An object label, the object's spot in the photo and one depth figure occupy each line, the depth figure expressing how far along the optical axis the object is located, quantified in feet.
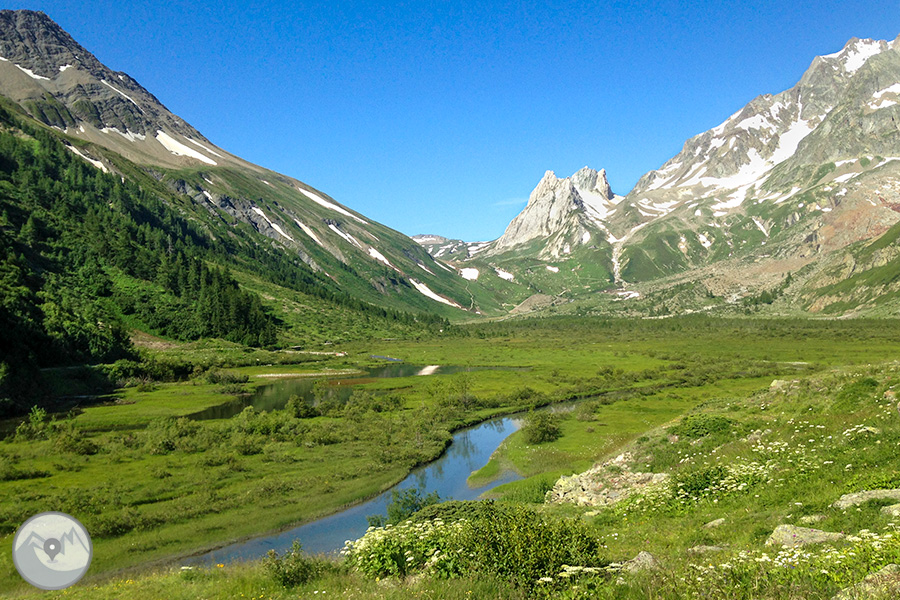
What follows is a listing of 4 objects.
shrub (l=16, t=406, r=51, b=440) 179.22
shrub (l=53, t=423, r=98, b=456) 164.96
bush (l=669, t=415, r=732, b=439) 121.18
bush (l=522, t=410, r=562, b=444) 206.39
